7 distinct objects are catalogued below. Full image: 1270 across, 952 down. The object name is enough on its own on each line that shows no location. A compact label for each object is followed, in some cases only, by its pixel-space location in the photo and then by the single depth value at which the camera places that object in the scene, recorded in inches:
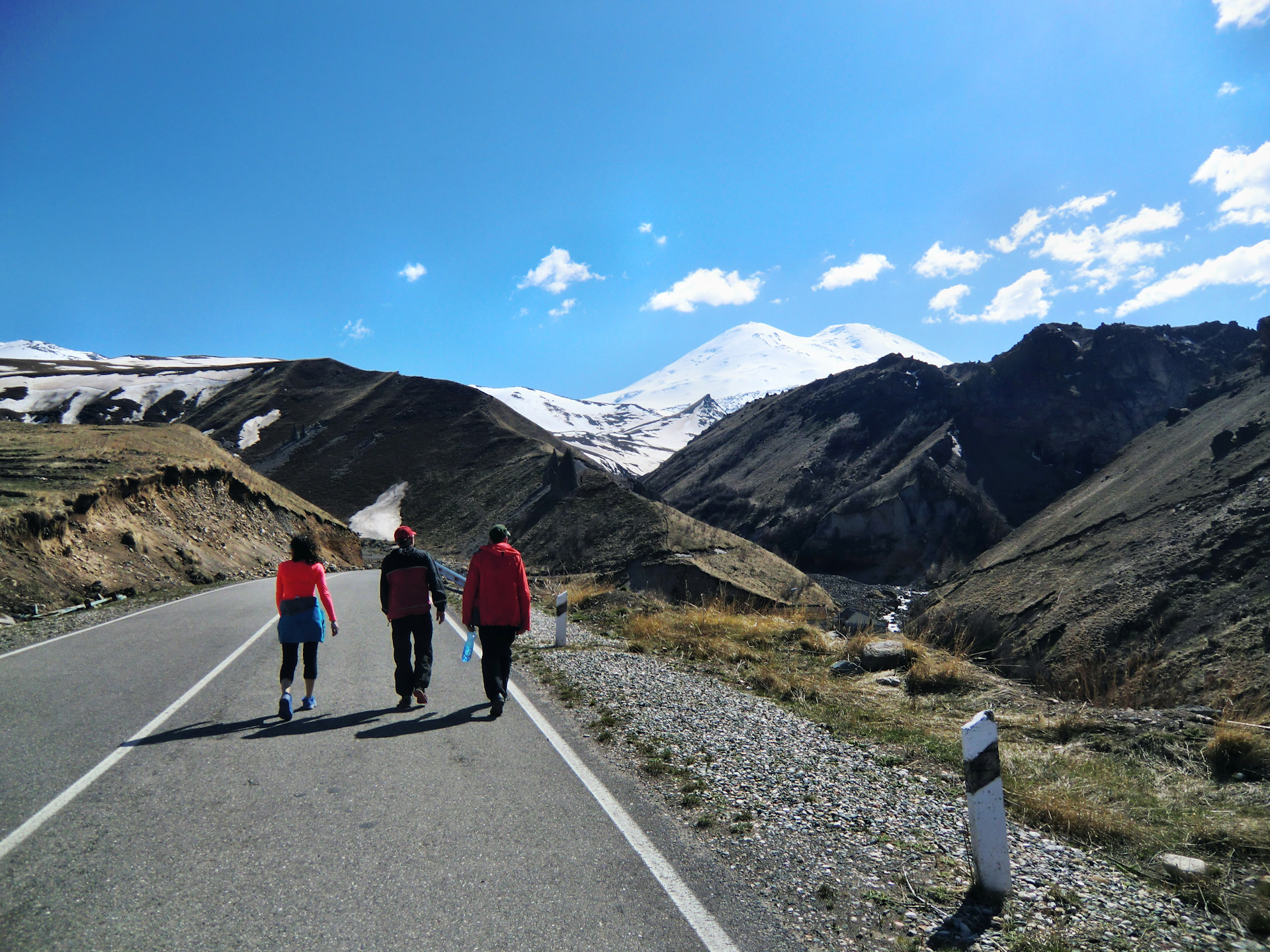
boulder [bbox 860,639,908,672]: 380.2
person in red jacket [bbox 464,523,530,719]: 270.8
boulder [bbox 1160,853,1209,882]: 141.6
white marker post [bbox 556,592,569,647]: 449.7
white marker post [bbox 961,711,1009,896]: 136.4
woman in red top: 265.3
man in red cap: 277.3
